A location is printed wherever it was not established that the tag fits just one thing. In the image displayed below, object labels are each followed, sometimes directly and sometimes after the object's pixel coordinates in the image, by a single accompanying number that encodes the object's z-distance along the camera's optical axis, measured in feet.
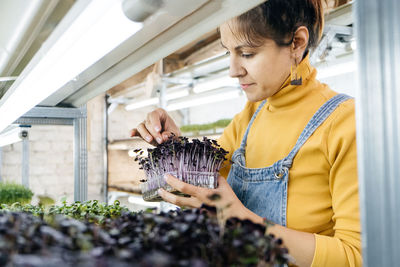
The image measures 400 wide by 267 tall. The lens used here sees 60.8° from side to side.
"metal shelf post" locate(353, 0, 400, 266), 1.47
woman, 2.80
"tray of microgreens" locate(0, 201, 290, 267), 1.20
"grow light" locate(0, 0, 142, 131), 1.98
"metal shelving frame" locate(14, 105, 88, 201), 4.76
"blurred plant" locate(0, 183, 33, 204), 7.40
